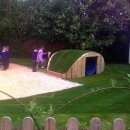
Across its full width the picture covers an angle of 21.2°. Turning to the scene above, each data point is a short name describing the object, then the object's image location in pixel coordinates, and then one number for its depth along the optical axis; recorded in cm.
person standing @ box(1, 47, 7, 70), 1862
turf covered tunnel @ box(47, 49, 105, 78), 1753
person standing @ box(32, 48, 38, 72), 1824
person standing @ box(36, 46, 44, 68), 2017
